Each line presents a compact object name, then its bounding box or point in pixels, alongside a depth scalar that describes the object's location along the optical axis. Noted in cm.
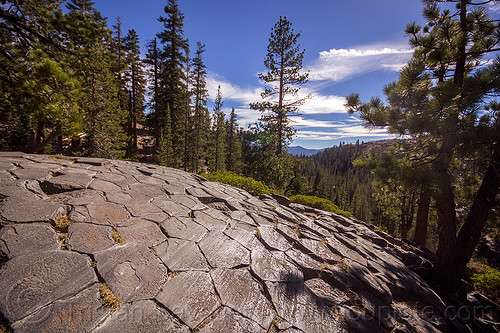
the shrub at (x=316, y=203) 913
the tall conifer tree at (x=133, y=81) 2229
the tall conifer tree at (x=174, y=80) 1859
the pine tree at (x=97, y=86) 451
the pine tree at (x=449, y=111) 355
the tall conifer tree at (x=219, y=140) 2538
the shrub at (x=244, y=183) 851
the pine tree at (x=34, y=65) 378
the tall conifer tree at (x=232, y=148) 3018
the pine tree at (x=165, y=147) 1883
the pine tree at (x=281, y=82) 1096
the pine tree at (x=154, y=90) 2114
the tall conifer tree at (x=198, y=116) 2131
